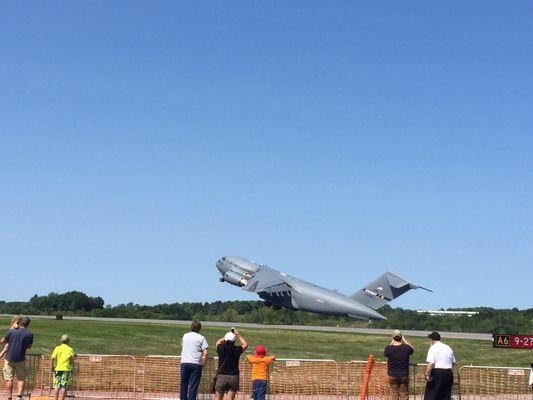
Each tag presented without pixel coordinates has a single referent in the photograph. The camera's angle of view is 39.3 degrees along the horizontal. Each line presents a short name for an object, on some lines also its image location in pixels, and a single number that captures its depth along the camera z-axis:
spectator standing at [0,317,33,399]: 17.33
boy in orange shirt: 16.11
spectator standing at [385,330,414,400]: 16.69
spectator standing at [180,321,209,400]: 16.09
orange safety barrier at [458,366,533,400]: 21.23
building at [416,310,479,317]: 88.75
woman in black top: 15.95
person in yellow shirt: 16.95
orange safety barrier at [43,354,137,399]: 20.28
